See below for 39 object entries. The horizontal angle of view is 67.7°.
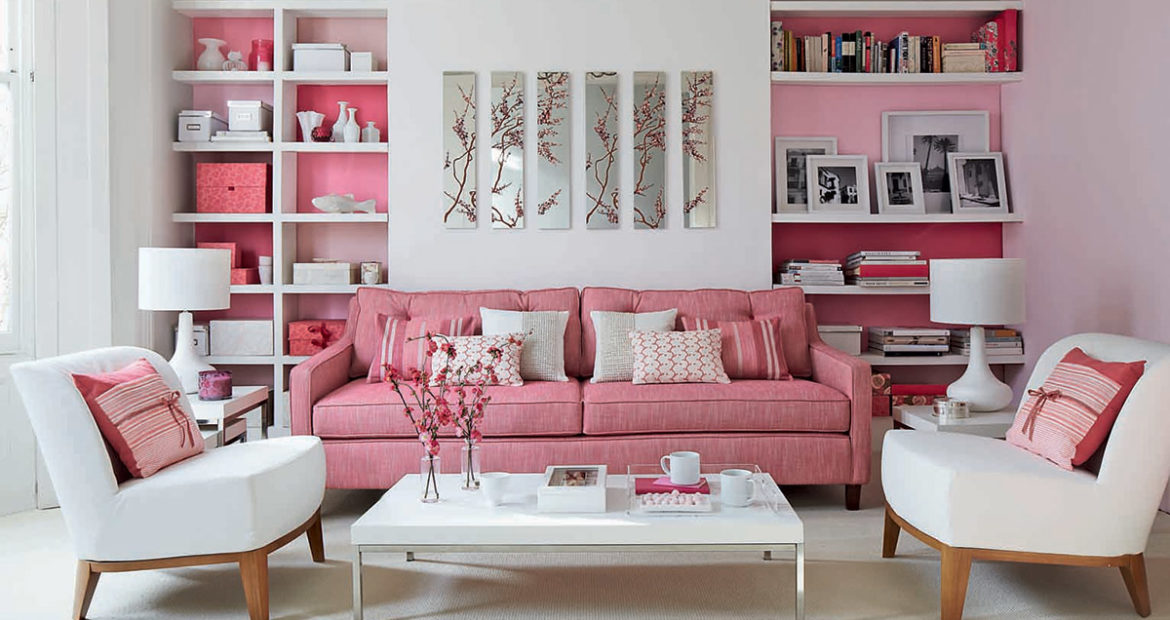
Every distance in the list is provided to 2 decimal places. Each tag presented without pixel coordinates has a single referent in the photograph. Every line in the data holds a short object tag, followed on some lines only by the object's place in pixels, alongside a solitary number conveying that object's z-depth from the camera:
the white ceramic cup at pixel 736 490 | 2.52
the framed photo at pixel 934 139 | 5.00
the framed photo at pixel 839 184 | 4.92
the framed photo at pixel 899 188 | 4.91
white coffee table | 2.36
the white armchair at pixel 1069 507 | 2.44
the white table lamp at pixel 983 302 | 3.63
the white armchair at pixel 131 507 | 2.43
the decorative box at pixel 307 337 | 4.80
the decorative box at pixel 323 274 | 4.77
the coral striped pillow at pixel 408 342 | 4.02
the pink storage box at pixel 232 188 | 4.79
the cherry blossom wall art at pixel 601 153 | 4.75
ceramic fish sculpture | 4.75
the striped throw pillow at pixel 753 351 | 4.05
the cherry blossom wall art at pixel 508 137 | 4.75
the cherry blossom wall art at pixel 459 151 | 4.74
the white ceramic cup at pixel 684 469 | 2.69
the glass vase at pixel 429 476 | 2.63
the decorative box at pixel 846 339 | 4.81
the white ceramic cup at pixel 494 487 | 2.55
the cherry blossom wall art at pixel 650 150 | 4.75
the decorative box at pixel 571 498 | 2.49
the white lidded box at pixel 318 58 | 4.76
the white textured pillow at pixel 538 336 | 4.03
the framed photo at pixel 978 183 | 4.87
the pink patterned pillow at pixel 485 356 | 3.82
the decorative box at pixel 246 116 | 4.75
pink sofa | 3.57
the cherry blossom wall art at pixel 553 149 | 4.75
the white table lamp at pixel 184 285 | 3.61
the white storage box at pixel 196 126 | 4.74
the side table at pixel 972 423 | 3.38
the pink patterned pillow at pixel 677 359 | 3.86
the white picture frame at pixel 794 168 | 4.98
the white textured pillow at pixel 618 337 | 4.01
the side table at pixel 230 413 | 3.35
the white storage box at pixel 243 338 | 4.80
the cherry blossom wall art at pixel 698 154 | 4.76
